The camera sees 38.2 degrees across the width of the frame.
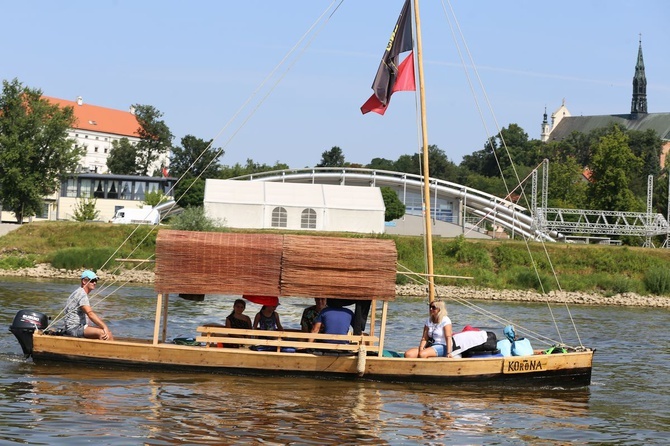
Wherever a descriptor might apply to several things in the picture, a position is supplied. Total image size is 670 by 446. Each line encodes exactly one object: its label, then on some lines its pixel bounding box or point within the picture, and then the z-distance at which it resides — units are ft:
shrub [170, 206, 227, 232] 212.84
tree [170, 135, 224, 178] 403.79
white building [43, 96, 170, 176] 531.50
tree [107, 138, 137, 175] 433.07
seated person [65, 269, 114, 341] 62.80
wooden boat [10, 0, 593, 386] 60.75
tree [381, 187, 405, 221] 284.41
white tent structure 248.73
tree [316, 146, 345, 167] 449.48
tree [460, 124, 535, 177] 493.36
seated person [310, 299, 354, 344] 62.18
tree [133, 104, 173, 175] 439.63
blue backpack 65.16
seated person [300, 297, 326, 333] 64.44
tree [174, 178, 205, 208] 272.31
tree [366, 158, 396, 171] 506.68
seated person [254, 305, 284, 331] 64.08
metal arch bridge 299.58
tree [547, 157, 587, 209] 330.65
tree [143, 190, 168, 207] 323.98
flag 70.54
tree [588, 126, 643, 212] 273.75
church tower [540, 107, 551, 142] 624.26
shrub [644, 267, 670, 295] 192.88
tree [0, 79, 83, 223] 245.65
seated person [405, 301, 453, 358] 62.59
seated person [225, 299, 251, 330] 63.99
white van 279.28
